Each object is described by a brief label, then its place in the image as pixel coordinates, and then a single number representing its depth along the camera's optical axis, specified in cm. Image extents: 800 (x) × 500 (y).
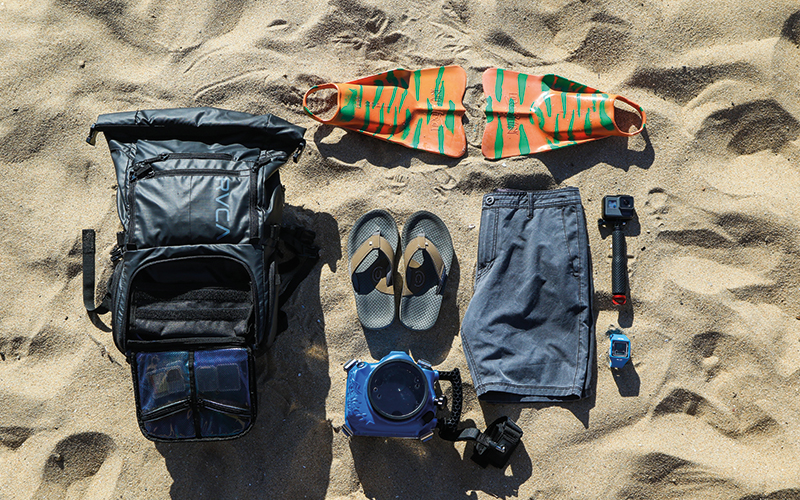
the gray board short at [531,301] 306
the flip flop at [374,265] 309
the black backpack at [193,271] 271
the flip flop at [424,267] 310
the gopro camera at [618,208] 309
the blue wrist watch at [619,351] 300
